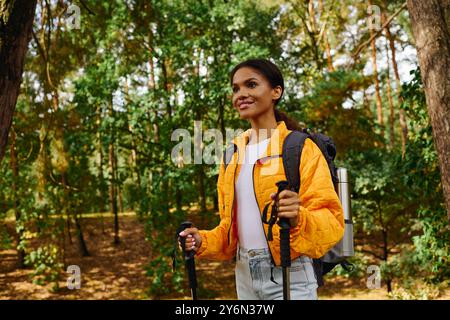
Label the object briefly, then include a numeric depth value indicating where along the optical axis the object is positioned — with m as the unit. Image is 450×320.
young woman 1.73
